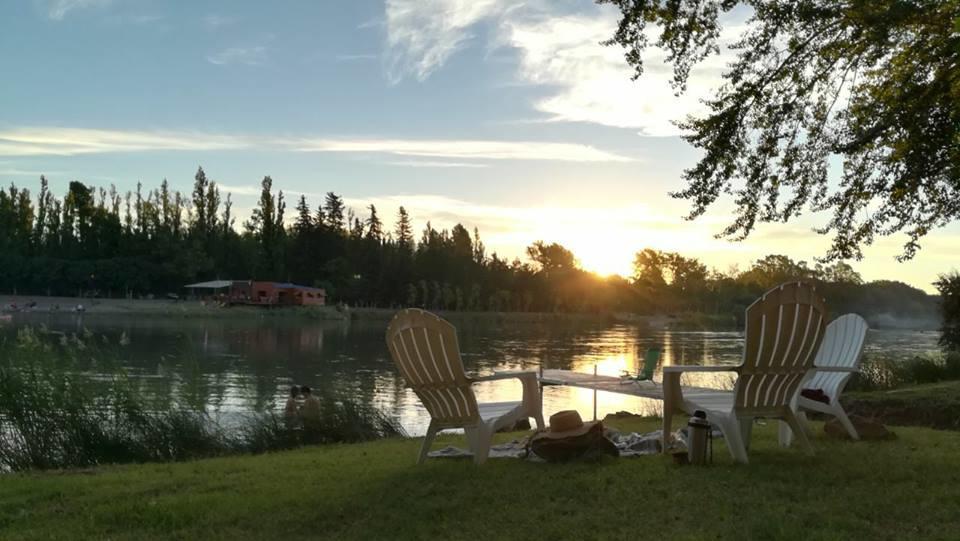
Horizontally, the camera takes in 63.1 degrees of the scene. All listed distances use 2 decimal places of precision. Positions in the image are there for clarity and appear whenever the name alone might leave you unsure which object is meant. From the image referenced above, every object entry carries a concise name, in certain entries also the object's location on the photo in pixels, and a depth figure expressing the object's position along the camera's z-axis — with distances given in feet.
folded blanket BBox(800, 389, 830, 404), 18.48
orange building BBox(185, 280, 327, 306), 195.21
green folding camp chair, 34.37
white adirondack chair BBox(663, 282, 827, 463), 15.40
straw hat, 16.55
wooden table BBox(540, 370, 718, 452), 29.89
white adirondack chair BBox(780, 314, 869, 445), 17.95
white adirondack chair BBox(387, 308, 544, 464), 16.29
